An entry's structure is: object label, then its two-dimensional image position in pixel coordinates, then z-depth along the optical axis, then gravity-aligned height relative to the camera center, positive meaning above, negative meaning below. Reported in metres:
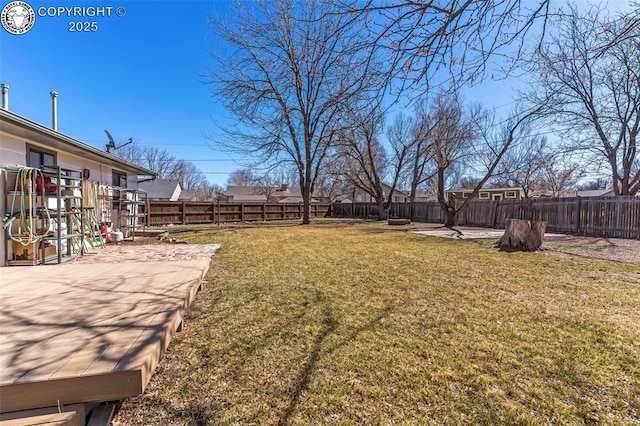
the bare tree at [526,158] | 22.26 +4.02
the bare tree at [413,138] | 17.52 +4.81
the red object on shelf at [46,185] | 4.90 +0.37
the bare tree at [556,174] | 13.41 +2.33
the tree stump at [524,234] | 6.65 -0.64
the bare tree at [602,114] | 10.16 +3.95
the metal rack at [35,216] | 4.53 -0.20
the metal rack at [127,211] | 9.01 -0.18
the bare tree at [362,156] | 17.30 +3.56
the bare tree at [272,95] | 11.59 +5.53
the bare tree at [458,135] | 14.23 +3.95
